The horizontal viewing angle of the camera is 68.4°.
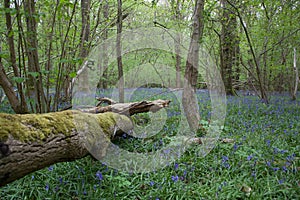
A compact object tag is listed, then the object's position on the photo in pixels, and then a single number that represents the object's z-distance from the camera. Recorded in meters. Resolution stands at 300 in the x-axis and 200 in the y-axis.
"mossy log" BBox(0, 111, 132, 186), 1.59
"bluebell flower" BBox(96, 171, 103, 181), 2.56
